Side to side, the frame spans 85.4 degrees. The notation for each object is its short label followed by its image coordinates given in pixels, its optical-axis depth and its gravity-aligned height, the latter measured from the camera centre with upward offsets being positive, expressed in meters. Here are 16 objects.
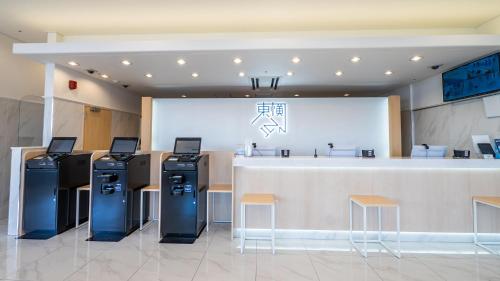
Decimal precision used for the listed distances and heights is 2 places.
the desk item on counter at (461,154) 4.07 -0.07
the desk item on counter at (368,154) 4.51 -0.08
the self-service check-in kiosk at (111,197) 4.12 -0.74
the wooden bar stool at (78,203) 4.50 -0.91
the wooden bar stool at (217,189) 4.38 -0.67
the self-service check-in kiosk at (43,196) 4.14 -0.73
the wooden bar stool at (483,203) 3.50 -0.77
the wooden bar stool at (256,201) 3.41 -0.67
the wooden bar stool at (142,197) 4.41 -0.82
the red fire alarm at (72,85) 5.30 +1.26
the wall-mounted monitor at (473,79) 4.21 +1.22
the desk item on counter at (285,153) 4.38 -0.06
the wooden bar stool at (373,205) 3.29 -0.68
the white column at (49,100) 4.93 +0.89
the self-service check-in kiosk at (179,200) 3.99 -0.75
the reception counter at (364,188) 3.82 -0.57
